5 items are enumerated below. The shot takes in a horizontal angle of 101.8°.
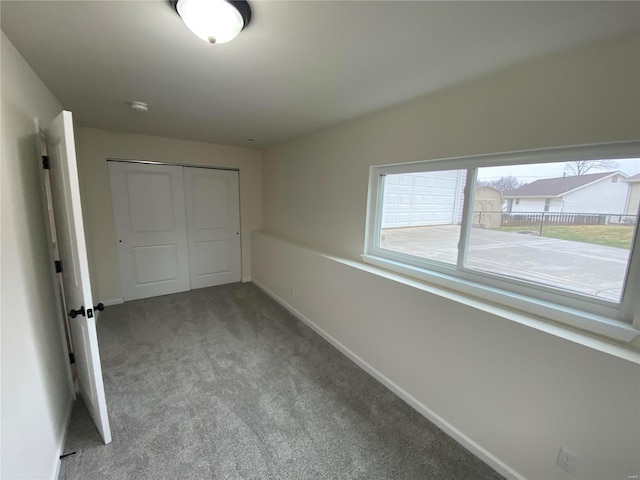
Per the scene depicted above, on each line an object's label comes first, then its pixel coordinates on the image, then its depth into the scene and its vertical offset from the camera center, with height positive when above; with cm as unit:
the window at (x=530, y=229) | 127 -14
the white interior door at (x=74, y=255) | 135 -34
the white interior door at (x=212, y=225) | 396 -42
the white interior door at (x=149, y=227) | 347 -42
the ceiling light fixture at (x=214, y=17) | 103 +74
